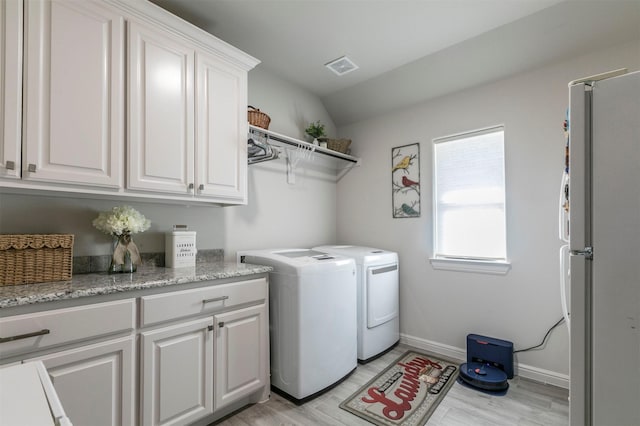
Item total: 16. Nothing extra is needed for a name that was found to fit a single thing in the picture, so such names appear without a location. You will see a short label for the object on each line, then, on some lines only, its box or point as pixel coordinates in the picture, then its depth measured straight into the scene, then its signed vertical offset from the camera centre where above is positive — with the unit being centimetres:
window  254 +15
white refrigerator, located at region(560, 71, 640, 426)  104 -13
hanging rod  232 +64
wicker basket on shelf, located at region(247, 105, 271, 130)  231 +76
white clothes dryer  260 -77
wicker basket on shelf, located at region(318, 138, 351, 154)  316 +75
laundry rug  187 -127
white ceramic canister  196 -23
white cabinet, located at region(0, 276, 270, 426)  120 -68
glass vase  171 -29
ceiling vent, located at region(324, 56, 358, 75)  256 +132
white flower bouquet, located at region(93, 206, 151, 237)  165 -5
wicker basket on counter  134 -21
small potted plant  301 +84
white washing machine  199 -75
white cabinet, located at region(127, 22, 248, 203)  165 +59
